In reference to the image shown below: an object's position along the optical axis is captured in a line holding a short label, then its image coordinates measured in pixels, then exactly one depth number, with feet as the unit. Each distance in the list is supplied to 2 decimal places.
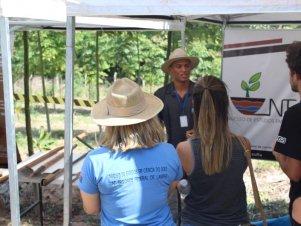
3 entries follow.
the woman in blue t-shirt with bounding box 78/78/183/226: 6.33
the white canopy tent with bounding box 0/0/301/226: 7.06
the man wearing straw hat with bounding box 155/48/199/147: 12.91
